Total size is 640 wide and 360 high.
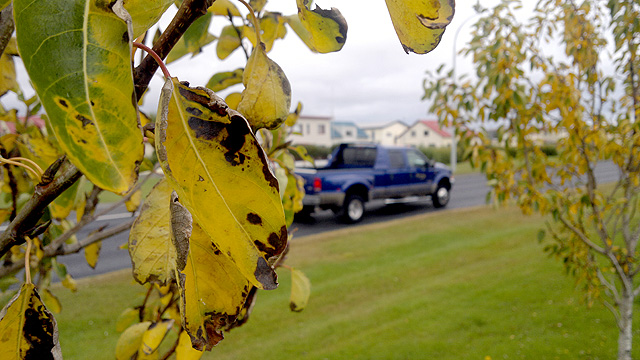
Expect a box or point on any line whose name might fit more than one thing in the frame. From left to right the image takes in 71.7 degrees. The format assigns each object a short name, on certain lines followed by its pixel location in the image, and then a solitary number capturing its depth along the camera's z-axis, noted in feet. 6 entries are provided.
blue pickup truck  31.94
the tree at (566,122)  8.84
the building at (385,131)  184.03
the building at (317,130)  153.58
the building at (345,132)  162.36
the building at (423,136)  165.68
